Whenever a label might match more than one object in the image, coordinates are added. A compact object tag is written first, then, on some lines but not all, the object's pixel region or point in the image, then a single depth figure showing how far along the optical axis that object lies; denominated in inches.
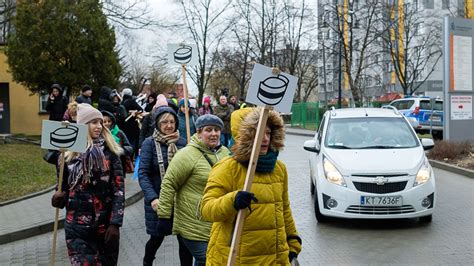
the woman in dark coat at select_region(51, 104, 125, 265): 191.6
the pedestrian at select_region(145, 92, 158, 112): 565.9
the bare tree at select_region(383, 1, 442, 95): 1897.1
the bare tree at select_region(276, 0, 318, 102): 2122.0
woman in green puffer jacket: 199.5
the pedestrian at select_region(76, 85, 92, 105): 504.7
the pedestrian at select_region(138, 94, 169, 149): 421.4
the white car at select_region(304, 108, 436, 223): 344.2
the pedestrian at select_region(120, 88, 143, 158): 589.2
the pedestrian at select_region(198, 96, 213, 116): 634.2
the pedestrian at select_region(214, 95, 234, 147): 639.1
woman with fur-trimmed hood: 145.4
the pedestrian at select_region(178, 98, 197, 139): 503.0
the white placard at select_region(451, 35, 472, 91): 799.1
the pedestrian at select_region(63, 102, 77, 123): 329.6
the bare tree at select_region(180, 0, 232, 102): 1908.2
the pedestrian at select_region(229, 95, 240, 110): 693.3
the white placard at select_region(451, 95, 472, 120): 792.9
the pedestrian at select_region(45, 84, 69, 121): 568.1
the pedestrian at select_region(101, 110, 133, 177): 257.2
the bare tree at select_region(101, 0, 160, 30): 958.4
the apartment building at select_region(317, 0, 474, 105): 1722.4
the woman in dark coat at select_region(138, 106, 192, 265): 233.5
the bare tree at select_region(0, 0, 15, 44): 949.2
